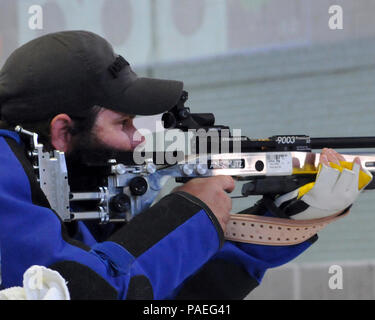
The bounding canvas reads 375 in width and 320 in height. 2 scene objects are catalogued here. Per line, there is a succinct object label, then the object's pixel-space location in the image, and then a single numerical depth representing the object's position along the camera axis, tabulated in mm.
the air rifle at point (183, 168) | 3744
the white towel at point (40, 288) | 3532
